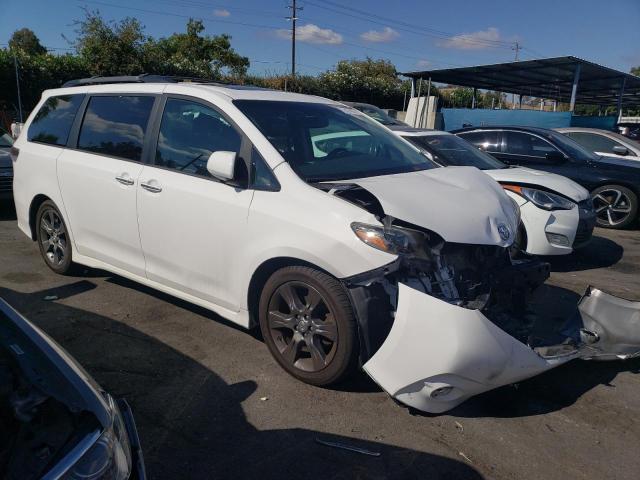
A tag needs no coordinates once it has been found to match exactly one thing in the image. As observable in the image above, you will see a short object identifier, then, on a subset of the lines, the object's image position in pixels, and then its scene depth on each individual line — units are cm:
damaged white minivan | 274
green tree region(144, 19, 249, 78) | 3166
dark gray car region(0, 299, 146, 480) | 148
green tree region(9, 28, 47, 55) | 5118
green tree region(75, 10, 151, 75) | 1856
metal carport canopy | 1822
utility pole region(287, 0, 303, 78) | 3293
